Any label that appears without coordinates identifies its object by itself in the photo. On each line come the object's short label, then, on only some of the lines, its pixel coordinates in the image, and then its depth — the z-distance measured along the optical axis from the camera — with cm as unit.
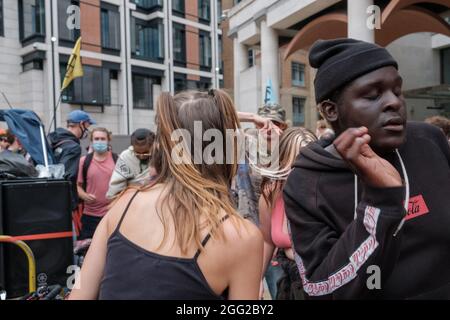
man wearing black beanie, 106
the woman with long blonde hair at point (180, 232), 133
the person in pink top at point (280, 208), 255
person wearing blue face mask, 543
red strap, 356
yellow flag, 978
